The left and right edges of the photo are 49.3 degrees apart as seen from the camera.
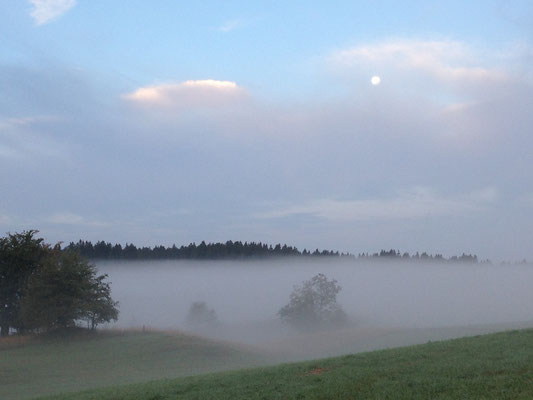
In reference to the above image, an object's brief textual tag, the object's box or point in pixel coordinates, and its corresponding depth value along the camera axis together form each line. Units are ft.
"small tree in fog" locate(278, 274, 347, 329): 346.13
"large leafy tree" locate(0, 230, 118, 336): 200.75
